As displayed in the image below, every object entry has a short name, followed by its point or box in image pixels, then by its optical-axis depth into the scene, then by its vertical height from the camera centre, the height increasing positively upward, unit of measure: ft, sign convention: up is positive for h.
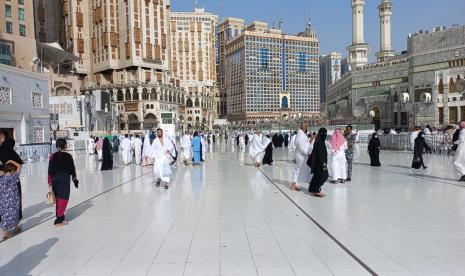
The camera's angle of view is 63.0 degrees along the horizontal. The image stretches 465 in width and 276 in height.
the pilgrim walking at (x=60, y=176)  18.95 -2.35
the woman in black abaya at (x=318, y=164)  25.23 -2.60
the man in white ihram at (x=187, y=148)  53.98 -2.92
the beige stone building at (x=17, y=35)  119.03 +31.58
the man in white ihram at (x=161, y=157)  30.81 -2.42
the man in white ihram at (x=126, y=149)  55.16 -3.00
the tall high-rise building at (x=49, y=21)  176.55 +54.51
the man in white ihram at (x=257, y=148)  47.60 -2.79
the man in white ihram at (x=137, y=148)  56.92 -2.99
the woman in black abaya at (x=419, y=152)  39.81 -3.07
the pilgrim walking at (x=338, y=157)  31.27 -2.68
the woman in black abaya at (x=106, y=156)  45.80 -3.34
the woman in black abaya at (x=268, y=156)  49.65 -3.94
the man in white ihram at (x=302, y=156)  27.27 -2.22
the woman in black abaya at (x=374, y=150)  43.16 -2.96
